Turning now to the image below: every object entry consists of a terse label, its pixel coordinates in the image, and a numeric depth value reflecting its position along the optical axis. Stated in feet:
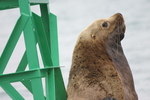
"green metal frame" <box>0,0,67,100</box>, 45.03
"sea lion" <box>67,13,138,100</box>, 50.67
